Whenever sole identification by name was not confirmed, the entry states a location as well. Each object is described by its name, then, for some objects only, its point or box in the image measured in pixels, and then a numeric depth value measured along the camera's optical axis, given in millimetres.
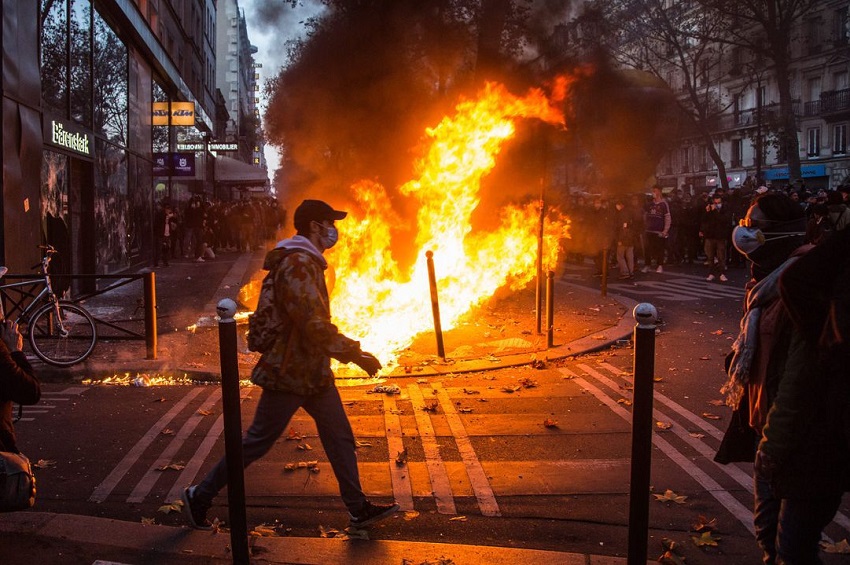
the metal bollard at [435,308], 8793
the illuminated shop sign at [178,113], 22781
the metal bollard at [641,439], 3234
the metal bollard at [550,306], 9430
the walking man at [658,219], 17359
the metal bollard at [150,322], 8422
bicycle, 8336
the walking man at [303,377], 3873
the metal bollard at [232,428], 3584
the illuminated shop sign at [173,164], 22112
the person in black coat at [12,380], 3117
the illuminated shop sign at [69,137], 11844
